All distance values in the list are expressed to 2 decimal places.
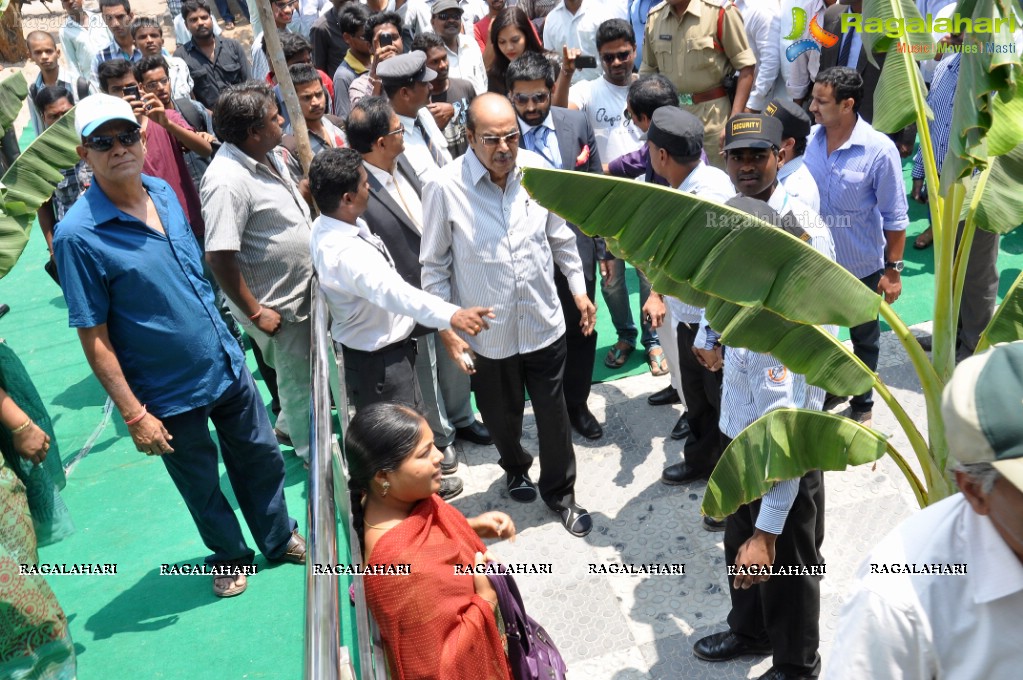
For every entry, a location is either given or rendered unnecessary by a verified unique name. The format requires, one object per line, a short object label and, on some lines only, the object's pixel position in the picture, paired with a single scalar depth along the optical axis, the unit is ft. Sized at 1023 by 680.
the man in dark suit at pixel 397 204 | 15.83
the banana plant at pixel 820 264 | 8.95
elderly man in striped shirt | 14.69
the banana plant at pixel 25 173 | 13.53
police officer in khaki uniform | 22.58
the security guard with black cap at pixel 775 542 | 10.84
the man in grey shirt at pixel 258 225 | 15.42
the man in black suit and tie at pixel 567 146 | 18.19
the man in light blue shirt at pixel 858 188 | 17.07
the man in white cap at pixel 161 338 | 12.82
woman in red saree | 8.94
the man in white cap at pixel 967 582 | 5.56
